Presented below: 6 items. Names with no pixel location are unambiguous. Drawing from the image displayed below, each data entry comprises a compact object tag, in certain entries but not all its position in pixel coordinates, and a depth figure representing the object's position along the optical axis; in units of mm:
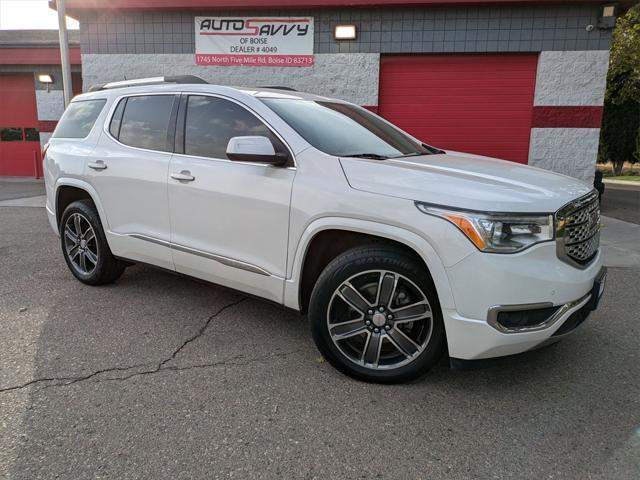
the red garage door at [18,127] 14523
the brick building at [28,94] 13680
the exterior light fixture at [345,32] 8922
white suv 2619
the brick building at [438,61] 8586
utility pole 8993
